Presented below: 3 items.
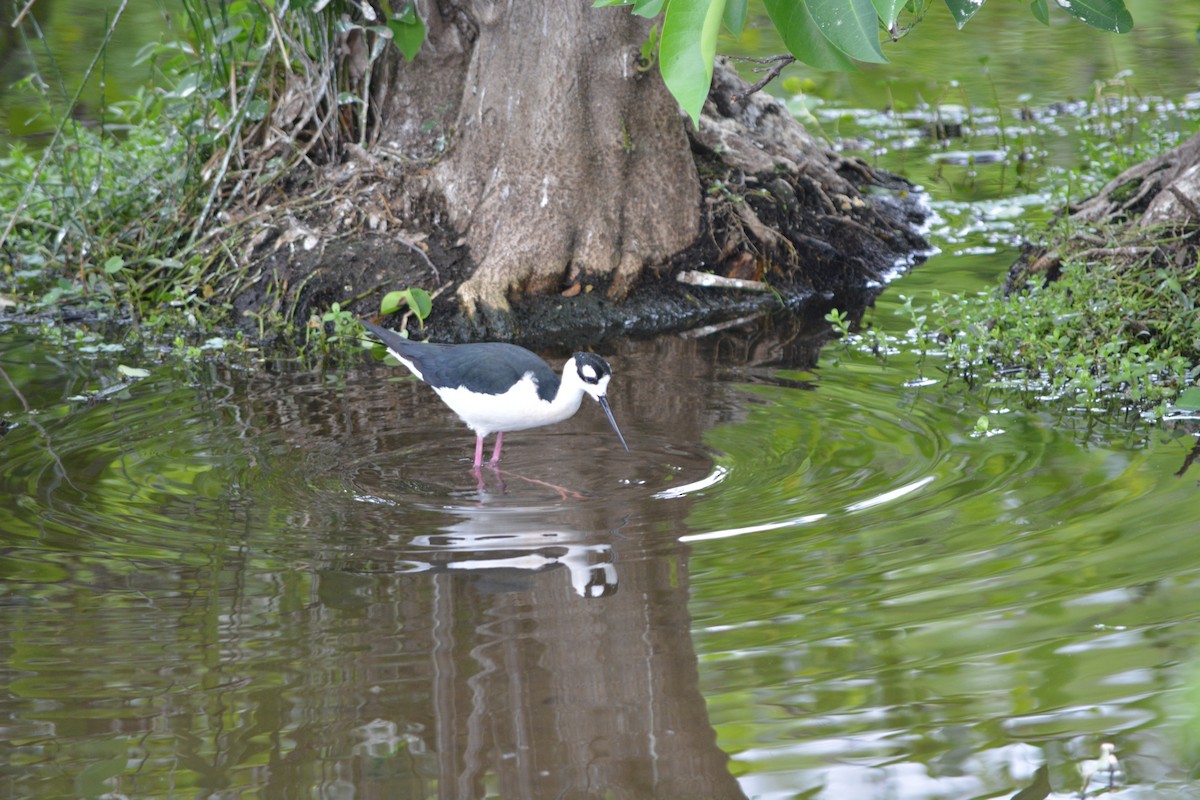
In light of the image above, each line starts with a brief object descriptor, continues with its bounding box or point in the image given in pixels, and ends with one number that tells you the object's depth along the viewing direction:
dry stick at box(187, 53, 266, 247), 17.50
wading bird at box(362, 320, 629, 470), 11.91
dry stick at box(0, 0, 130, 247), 13.38
